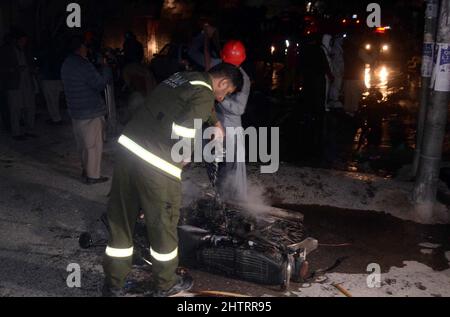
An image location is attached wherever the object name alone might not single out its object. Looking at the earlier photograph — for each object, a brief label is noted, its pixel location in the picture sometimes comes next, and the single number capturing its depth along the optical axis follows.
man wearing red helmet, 5.81
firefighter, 3.82
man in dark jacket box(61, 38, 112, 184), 6.52
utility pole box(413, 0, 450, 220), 5.76
